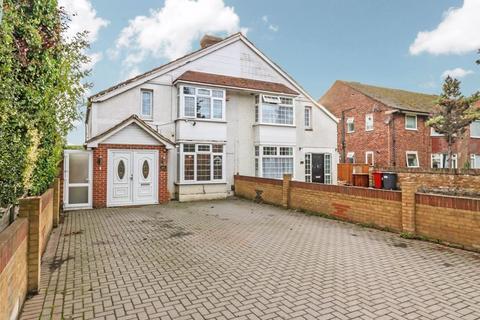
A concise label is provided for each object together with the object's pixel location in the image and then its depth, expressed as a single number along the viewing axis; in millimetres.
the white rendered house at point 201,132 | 12492
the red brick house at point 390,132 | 22547
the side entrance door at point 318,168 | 18219
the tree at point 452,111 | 19922
